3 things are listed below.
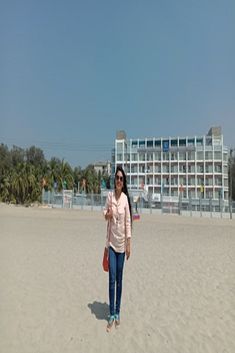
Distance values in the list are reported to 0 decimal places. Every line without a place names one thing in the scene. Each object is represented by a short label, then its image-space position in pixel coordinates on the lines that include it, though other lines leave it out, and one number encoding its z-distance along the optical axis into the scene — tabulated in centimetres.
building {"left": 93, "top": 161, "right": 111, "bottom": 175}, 13762
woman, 489
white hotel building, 8219
